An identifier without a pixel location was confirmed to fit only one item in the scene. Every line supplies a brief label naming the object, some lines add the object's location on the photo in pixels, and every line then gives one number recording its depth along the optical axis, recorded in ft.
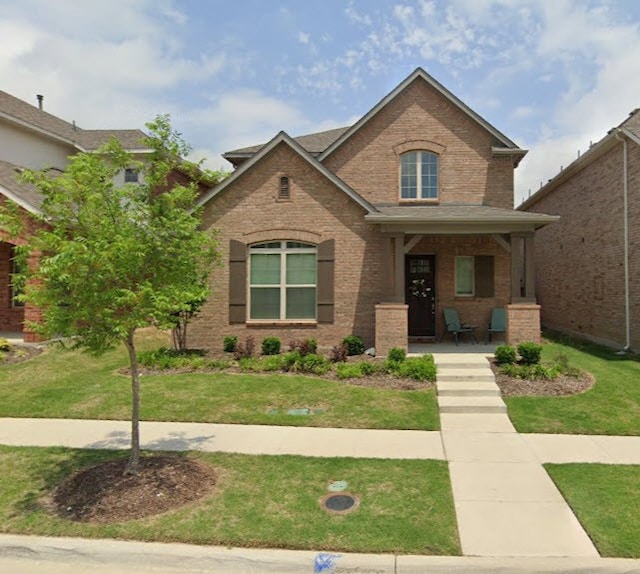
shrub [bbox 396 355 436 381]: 32.43
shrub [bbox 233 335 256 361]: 38.78
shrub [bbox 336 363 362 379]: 33.35
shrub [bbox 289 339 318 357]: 37.51
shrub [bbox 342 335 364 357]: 40.29
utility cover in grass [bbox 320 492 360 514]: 15.92
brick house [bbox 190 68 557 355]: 40.45
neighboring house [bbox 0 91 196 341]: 44.38
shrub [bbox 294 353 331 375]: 34.55
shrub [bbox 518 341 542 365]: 34.06
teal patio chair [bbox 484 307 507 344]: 45.10
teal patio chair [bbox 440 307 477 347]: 43.96
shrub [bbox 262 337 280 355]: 40.93
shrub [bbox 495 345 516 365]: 34.55
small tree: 16.44
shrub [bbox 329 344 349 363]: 37.50
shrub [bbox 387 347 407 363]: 35.35
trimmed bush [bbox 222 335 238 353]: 41.81
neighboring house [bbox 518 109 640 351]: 44.98
